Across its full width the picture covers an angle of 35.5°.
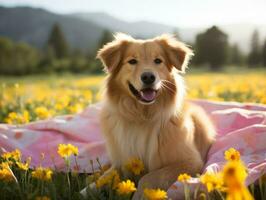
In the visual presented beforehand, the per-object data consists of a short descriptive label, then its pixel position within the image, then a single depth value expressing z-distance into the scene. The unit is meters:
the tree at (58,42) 54.88
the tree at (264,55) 29.62
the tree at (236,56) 38.39
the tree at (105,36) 50.66
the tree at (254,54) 31.27
